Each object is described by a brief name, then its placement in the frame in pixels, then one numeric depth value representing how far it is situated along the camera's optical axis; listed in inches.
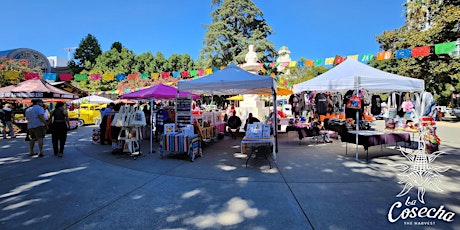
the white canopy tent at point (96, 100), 723.1
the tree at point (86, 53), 1780.0
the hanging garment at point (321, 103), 402.1
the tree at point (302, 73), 1777.8
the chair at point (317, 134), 341.7
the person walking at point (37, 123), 272.7
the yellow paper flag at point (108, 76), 764.1
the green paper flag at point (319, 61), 620.5
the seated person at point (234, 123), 415.2
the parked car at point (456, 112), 862.5
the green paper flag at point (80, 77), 763.0
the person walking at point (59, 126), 277.9
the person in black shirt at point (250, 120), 377.4
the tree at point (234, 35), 1213.1
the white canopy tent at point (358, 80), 252.2
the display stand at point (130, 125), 279.6
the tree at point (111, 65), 1462.8
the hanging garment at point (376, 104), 315.0
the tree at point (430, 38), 640.4
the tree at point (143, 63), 1589.6
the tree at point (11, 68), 740.1
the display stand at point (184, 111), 319.0
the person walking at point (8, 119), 430.3
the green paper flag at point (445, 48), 452.8
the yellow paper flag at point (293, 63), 680.4
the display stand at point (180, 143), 259.3
